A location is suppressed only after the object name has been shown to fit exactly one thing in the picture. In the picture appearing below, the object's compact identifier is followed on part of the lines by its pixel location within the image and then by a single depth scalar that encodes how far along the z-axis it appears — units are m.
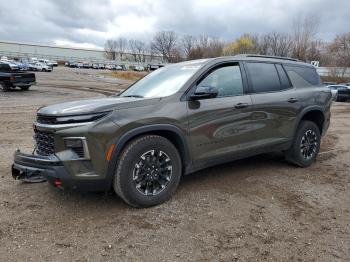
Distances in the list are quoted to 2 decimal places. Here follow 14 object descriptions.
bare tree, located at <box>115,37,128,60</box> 131.75
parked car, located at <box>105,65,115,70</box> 88.04
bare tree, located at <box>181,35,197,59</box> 102.11
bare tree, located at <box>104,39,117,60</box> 128.55
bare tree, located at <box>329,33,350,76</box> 64.12
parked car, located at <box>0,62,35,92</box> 19.27
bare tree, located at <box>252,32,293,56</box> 67.35
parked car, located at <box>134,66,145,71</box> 85.12
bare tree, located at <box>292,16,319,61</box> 61.09
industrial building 100.06
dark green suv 3.50
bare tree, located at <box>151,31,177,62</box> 109.69
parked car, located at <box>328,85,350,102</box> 25.47
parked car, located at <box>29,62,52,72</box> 51.44
